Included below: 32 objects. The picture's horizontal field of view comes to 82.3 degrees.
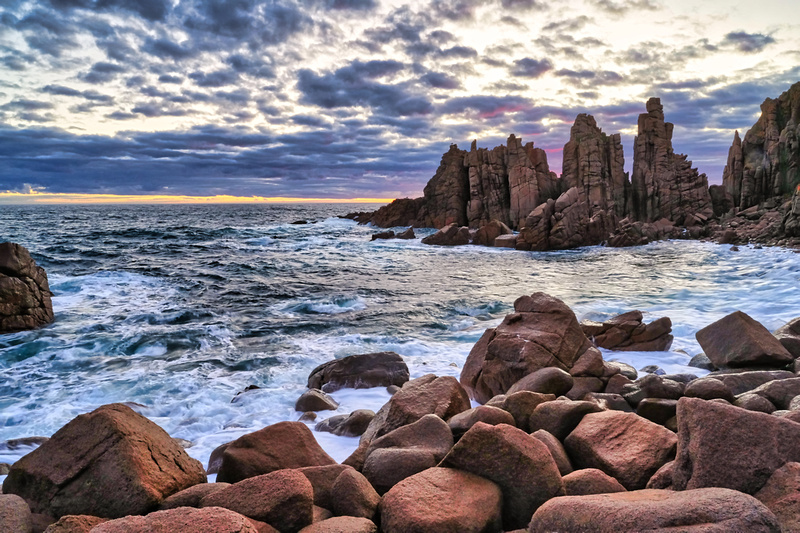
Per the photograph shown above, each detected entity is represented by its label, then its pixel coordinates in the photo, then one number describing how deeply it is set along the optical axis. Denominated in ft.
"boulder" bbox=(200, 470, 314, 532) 10.21
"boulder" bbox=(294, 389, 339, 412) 26.71
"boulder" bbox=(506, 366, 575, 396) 20.35
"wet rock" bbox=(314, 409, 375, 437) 22.53
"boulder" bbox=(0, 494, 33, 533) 10.25
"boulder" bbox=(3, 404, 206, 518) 11.57
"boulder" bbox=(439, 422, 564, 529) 11.19
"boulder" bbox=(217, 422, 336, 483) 14.02
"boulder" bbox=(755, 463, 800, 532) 8.46
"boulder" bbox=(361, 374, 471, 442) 17.38
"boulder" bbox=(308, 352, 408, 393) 30.27
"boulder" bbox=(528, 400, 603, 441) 14.67
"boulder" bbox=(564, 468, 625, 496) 11.00
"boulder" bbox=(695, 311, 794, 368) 23.53
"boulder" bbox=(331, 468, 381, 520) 11.21
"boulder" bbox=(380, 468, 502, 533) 10.22
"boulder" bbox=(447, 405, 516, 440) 14.32
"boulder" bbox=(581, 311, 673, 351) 33.88
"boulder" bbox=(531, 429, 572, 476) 12.89
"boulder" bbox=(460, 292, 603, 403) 25.26
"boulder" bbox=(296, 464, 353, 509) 12.09
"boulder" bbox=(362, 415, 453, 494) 12.88
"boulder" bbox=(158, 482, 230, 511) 11.28
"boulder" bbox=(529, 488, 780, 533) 7.51
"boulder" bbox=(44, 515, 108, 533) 9.52
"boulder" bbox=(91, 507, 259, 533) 8.58
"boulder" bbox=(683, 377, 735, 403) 16.48
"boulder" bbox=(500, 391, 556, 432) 15.85
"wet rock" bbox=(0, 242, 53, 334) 42.65
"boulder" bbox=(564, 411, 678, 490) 11.98
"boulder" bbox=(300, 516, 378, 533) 10.11
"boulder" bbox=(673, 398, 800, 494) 9.53
